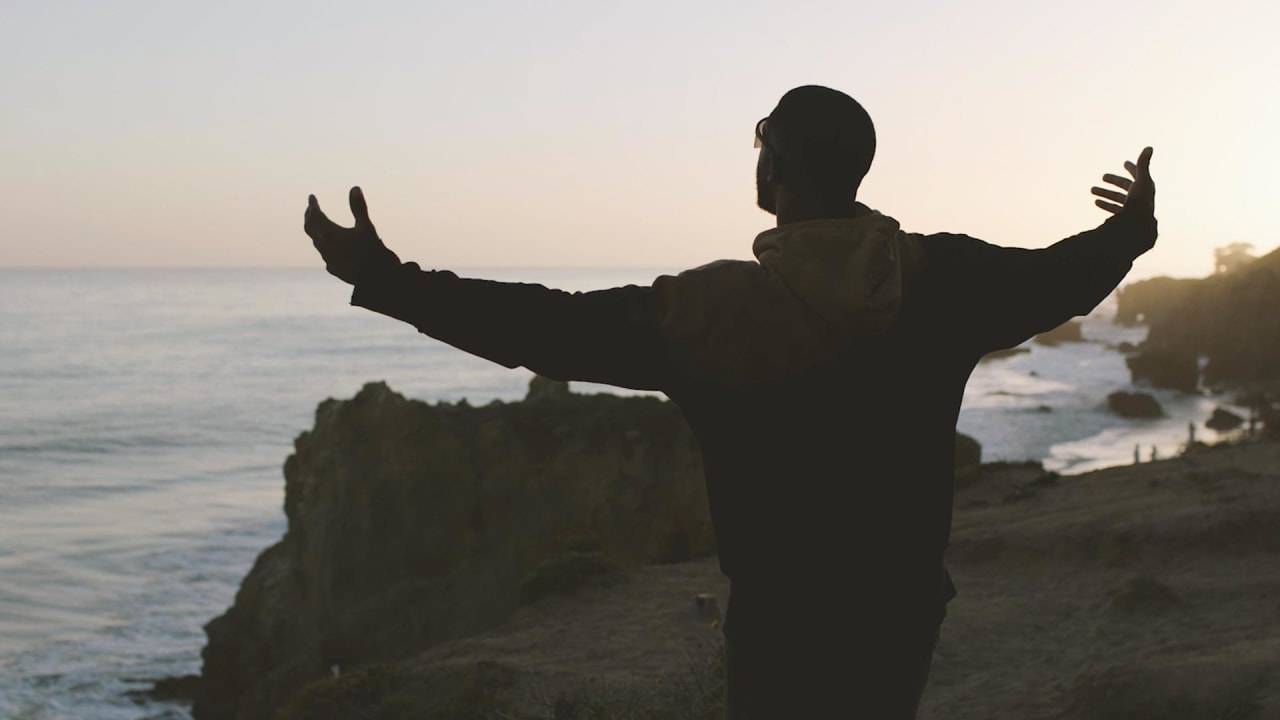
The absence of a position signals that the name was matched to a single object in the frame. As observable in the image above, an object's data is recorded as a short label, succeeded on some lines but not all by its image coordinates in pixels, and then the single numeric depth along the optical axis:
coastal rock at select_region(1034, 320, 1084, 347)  113.62
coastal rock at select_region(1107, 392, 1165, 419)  49.22
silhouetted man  2.17
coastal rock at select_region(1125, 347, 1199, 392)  61.84
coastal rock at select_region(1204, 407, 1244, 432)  44.47
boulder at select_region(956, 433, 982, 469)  24.30
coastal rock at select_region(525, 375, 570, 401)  19.44
